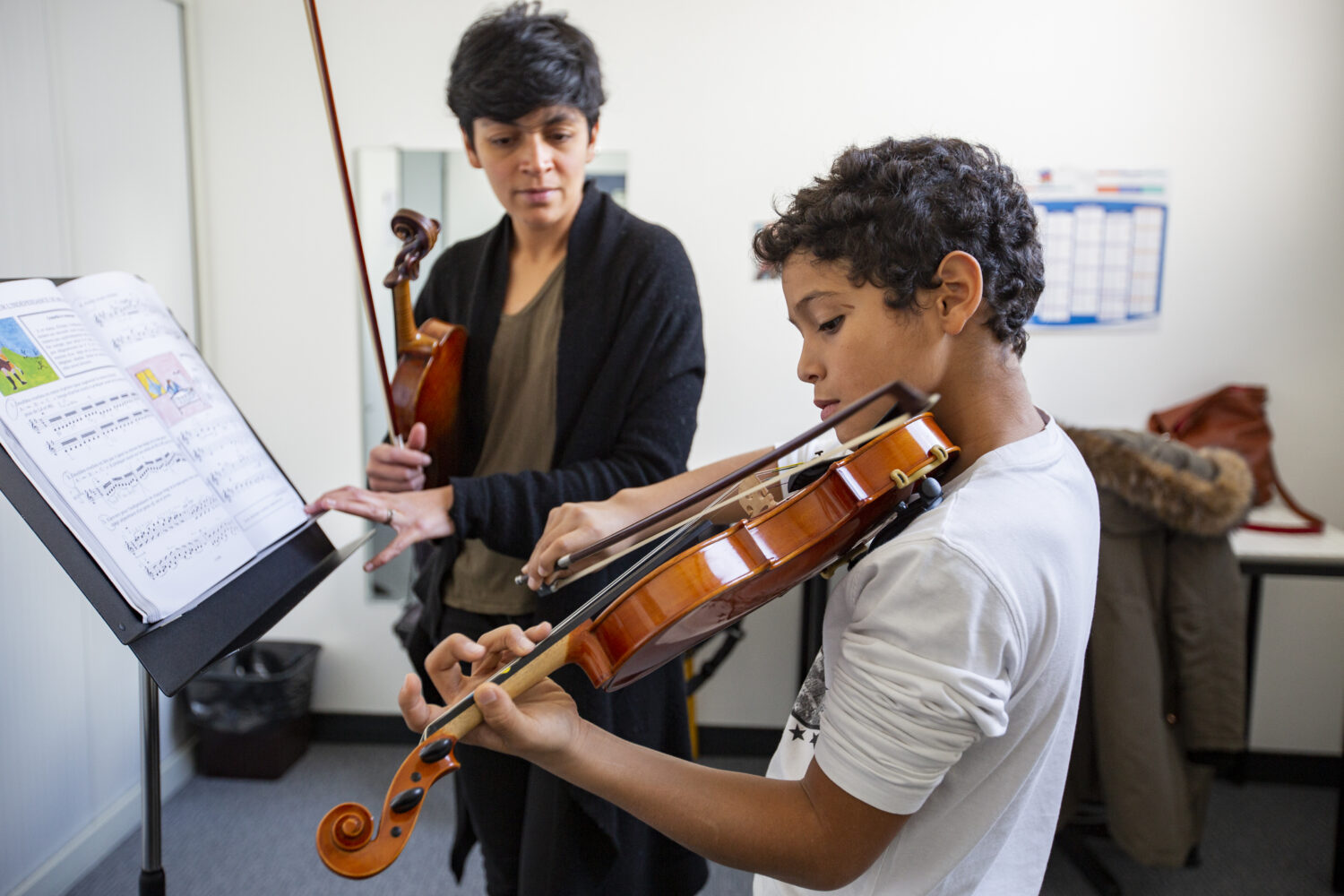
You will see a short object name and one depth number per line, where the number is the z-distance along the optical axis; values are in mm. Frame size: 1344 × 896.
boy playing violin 606
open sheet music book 858
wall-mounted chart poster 2412
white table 1982
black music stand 826
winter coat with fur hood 1786
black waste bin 2400
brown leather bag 2383
